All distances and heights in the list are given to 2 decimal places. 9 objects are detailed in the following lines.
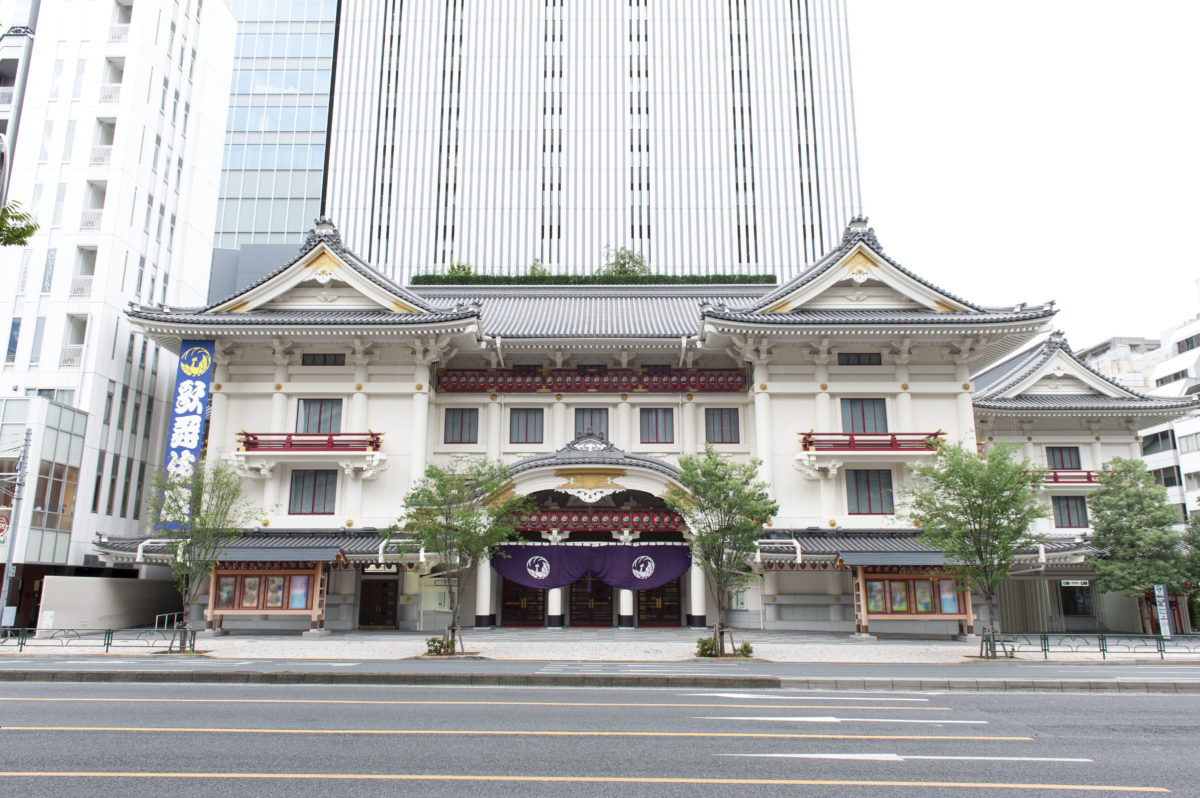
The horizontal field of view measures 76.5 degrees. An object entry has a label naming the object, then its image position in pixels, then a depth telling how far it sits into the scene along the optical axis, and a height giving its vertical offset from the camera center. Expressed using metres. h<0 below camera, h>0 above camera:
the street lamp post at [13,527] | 28.70 +1.30
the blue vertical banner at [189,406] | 31.67 +6.45
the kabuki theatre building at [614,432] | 30.42 +5.67
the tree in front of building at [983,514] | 23.39 +1.56
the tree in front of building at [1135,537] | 31.70 +1.19
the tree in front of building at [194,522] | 24.31 +1.26
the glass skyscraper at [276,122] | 79.75 +46.25
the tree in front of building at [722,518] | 22.67 +1.35
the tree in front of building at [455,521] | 23.14 +1.27
